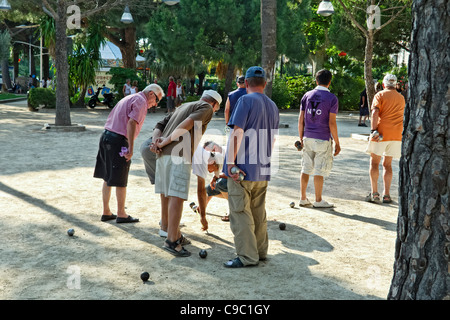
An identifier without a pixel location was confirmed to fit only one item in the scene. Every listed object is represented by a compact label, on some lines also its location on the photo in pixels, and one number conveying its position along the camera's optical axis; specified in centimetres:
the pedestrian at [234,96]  759
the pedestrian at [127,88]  2244
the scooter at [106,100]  2550
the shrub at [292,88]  2611
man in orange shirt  728
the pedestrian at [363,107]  1875
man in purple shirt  682
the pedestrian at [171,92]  2316
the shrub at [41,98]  2342
